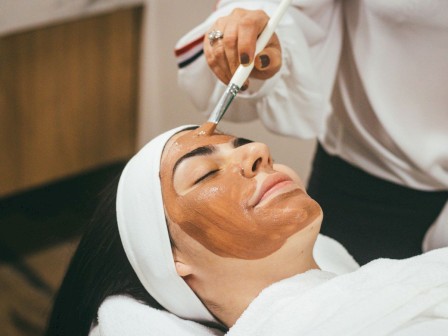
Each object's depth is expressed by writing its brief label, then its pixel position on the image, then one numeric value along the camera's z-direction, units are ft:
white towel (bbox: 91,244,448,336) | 3.21
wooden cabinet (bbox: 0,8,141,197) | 8.21
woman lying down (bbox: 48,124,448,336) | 3.30
